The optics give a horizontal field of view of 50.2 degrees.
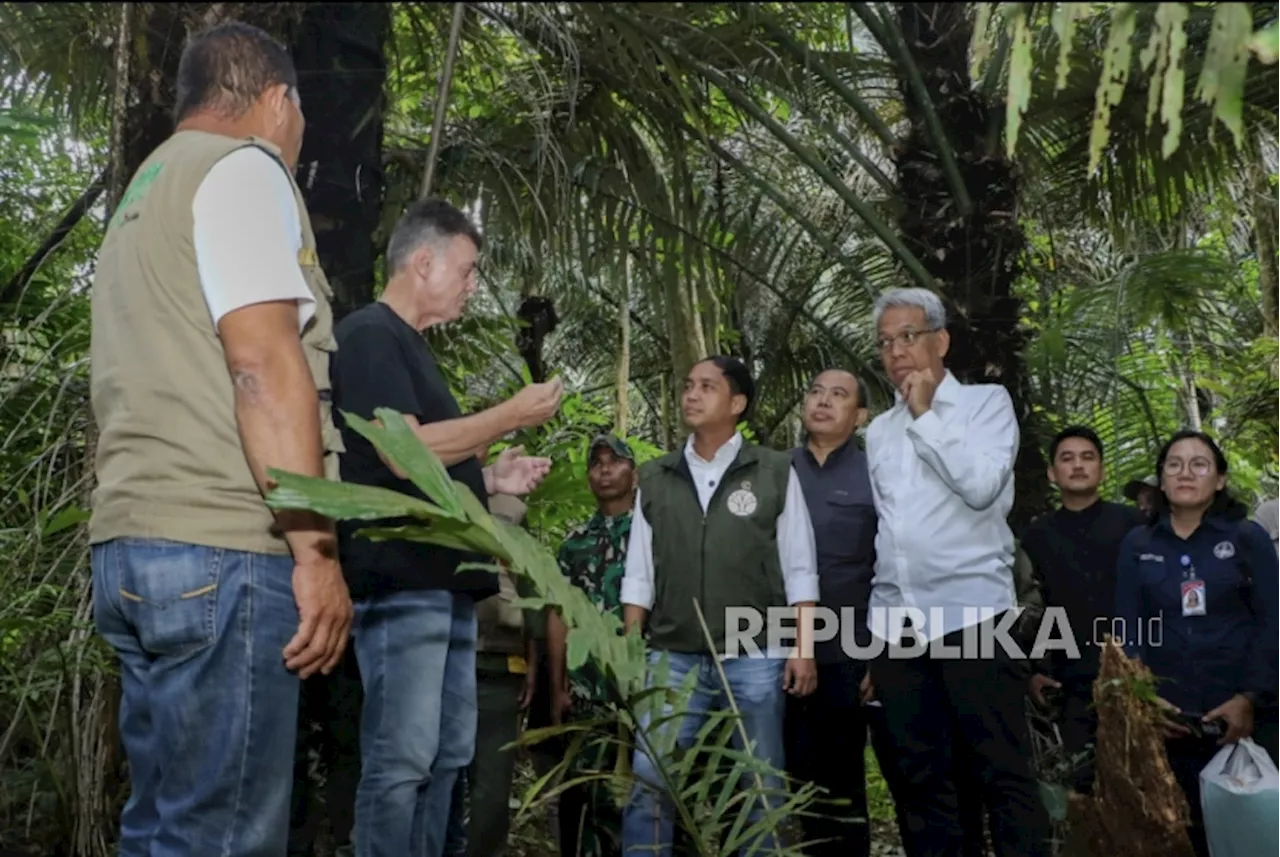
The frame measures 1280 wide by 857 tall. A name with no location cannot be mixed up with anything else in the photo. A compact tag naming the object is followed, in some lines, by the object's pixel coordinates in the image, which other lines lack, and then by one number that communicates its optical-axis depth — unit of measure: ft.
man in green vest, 13.53
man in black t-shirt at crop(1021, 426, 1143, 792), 16.31
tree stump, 13.66
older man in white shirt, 12.85
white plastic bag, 13.12
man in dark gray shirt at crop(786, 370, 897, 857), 14.38
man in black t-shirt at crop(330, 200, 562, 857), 9.70
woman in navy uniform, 14.21
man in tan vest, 7.05
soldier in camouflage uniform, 15.80
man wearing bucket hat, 18.10
